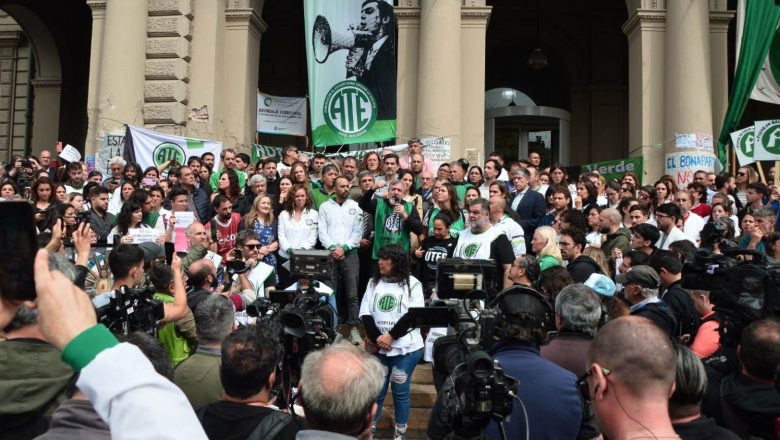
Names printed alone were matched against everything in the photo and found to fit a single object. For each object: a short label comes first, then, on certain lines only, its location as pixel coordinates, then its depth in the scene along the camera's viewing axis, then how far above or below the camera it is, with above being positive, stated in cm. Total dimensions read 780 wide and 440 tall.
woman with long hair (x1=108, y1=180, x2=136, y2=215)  1078 +73
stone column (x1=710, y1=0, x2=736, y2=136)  1534 +393
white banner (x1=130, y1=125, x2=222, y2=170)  1434 +185
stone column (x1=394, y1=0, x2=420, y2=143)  1530 +363
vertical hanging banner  1431 +322
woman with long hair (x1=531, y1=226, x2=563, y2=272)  783 +16
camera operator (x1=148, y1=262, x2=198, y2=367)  566 -52
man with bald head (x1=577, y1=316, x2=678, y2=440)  229 -34
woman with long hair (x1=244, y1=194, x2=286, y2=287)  952 +39
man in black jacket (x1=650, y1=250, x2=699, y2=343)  621 -22
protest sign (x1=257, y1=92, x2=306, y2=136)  1717 +300
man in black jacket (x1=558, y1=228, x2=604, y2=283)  808 +19
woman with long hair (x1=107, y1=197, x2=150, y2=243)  902 +37
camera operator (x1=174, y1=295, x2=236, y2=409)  431 -56
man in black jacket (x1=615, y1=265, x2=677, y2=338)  582 -19
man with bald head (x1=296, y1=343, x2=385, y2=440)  266 -46
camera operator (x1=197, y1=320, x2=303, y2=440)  338 -58
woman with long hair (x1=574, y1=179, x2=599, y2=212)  1059 +89
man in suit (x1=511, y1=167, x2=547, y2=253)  1005 +68
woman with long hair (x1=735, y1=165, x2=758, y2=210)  1144 +121
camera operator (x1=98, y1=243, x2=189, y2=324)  570 -8
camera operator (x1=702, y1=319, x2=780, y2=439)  356 -54
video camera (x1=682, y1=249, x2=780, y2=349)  375 -10
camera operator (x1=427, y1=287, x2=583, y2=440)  371 -52
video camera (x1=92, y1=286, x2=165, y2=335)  430 -32
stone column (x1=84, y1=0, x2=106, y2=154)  1566 +360
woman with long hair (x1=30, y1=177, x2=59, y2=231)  1023 +70
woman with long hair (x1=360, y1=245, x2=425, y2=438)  716 -51
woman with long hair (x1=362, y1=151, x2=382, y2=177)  1138 +133
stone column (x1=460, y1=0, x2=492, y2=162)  1517 +349
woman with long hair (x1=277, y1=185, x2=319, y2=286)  959 +38
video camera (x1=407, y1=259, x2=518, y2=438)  282 -36
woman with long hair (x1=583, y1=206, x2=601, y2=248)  886 +42
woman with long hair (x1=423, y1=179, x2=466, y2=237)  941 +68
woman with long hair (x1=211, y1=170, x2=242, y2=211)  1067 +88
